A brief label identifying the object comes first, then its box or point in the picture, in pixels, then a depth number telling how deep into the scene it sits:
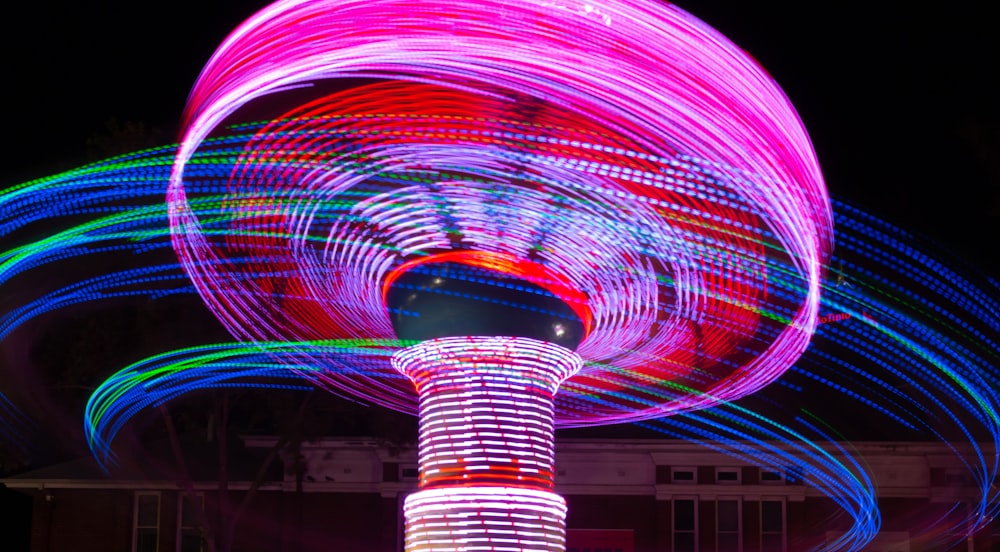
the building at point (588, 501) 29.52
